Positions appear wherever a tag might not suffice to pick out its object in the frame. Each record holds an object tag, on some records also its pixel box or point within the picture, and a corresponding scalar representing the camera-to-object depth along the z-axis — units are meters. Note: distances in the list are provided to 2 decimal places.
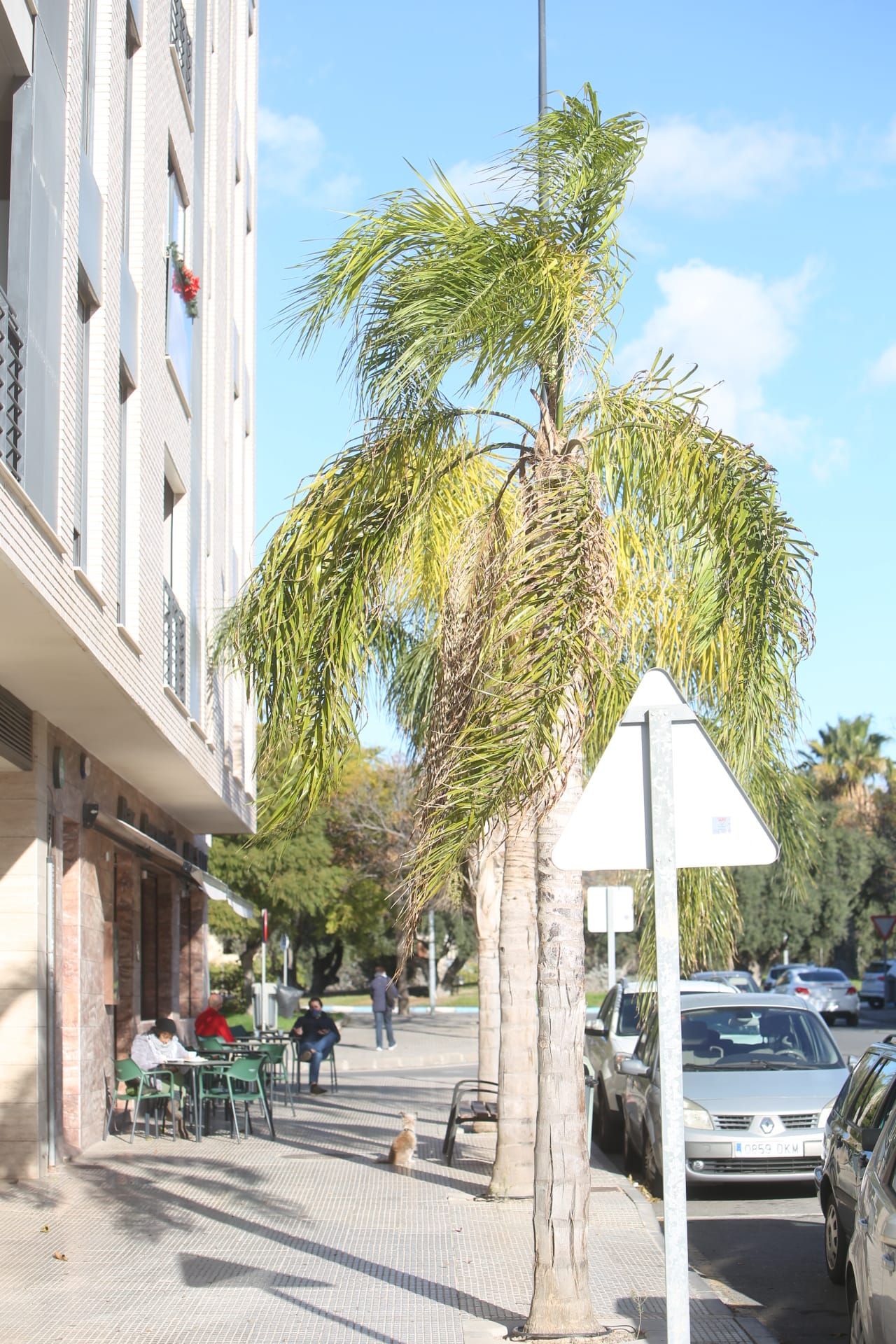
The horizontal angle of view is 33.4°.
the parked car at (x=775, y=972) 42.34
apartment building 9.27
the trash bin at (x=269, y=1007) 28.56
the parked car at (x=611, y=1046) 15.58
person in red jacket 18.62
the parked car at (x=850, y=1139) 7.81
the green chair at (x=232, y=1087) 14.63
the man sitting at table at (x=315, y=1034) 21.39
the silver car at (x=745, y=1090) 11.79
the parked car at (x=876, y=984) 46.38
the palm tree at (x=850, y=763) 67.44
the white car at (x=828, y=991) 38.38
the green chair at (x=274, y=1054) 17.91
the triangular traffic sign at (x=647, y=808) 4.68
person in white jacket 15.68
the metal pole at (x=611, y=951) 17.37
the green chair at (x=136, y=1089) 14.94
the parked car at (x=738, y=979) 27.52
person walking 29.84
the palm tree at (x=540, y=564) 7.05
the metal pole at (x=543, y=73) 8.95
